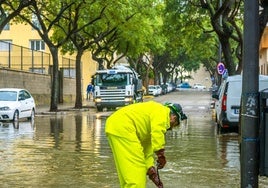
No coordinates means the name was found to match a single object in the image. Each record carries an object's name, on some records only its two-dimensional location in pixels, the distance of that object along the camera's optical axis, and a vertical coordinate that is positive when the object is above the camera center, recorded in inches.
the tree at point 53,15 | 1433.3 +164.6
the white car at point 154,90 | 2881.4 -23.4
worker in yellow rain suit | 226.6 -19.0
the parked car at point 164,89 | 3317.4 -20.7
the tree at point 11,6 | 1109.1 +152.7
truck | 1528.1 -7.3
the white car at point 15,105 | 1008.9 -34.0
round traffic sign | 1557.5 +44.1
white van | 743.7 -20.0
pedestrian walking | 2471.7 -20.4
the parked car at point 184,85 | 5749.0 +2.6
